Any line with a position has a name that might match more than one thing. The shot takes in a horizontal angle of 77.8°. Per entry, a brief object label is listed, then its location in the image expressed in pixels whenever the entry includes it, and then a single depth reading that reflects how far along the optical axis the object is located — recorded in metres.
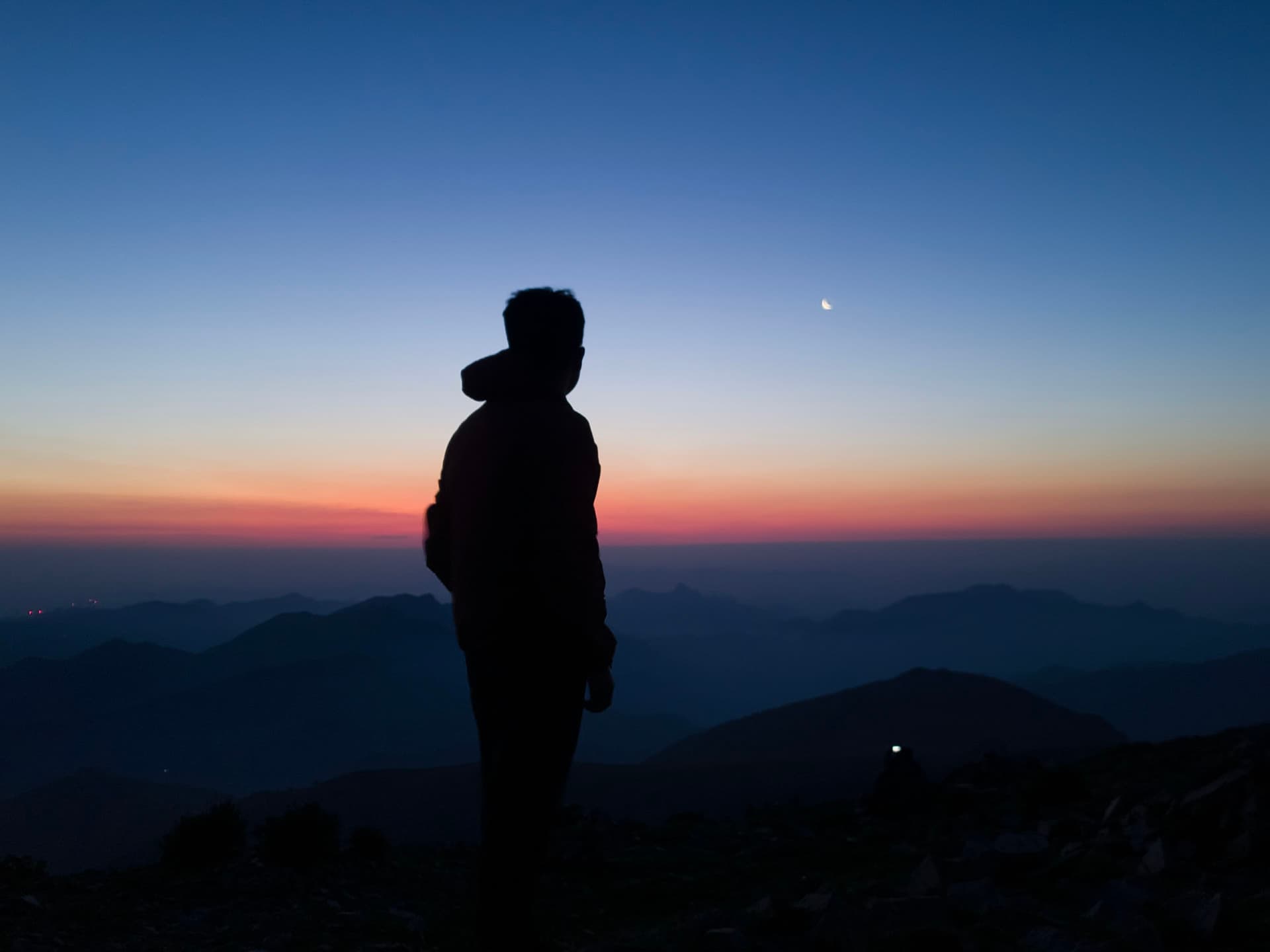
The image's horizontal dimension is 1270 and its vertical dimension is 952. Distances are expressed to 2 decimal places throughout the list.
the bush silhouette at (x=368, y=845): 9.26
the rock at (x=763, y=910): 4.74
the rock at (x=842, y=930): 3.89
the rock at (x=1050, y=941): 3.62
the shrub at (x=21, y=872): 7.28
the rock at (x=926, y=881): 4.87
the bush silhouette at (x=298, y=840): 8.95
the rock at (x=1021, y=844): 5.82
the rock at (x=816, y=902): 4.56
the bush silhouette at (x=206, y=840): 9.00
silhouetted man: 3.30
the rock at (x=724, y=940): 4.35
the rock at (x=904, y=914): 3.94
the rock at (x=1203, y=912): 3.60
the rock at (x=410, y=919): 6.15
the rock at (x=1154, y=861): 4.94
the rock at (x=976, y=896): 4.36
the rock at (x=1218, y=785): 6.15
